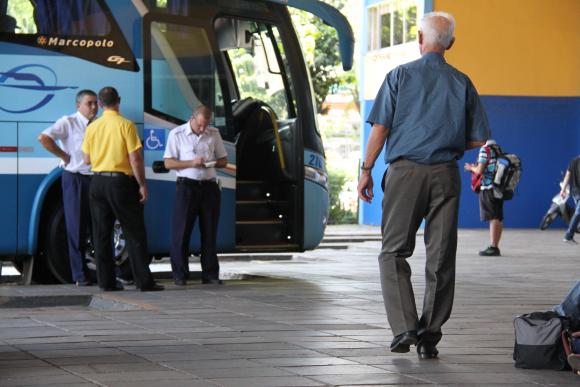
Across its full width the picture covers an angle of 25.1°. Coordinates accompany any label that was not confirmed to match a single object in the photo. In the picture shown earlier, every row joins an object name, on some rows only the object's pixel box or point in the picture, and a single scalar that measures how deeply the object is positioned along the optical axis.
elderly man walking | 8.06
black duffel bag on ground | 7.48
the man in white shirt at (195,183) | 13.25
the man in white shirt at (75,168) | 13.05
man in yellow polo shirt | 12.51
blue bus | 13.21
